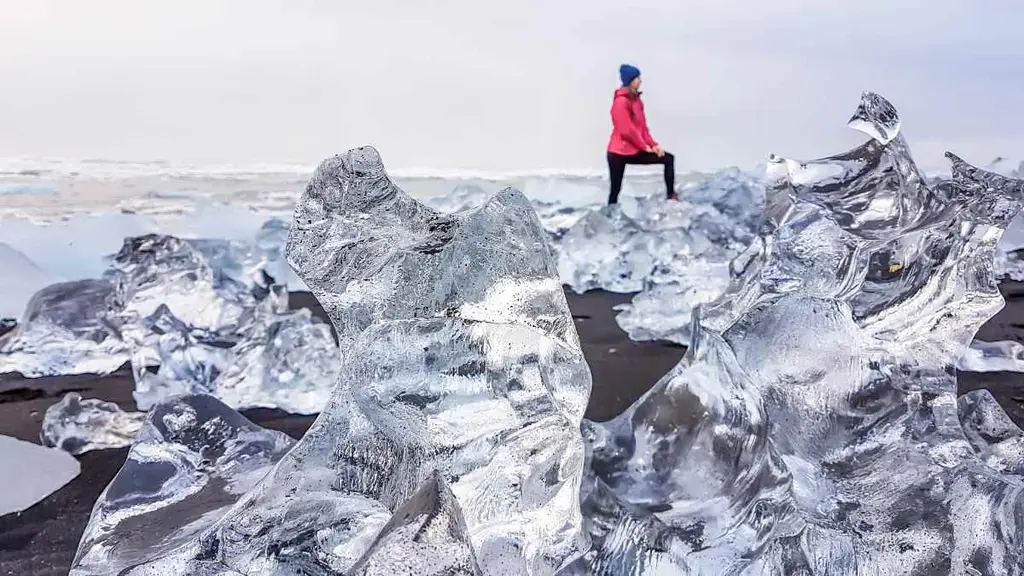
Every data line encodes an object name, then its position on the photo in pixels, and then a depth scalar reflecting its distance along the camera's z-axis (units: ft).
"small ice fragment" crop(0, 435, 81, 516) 3.91
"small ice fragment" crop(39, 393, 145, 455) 4.60
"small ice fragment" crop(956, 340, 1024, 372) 5.46
